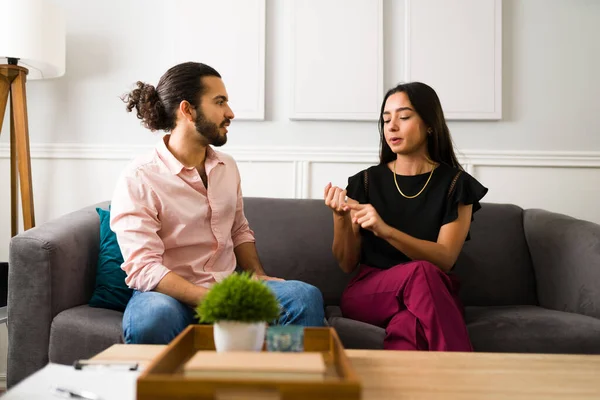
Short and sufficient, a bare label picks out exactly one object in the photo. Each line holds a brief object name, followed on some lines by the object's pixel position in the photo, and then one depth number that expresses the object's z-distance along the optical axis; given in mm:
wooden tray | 878
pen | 1038
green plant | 1136
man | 1729
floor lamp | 2402
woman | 1859
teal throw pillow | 2025
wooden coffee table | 1087
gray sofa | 1861
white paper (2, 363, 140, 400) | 1046
